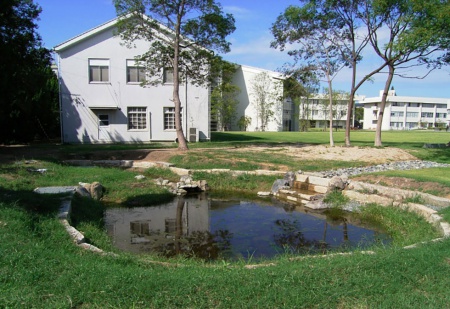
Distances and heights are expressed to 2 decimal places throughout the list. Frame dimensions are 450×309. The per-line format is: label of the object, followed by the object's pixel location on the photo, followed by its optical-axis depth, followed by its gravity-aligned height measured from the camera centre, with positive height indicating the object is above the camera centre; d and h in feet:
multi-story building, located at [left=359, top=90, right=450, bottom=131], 278.67 +5.42
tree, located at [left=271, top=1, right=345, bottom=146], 67.62 +16.82
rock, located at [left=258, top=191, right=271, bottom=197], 37.76 -7.78
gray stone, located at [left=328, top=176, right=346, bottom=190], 34.68 -6.16
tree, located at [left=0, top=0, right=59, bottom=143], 57.67 +8.95
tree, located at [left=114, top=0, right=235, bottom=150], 59.16 +14.72
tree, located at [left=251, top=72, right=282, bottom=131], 179.73 +9.91
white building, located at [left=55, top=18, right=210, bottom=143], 82.33 +5.18
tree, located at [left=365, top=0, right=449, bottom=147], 48.65 +13.20
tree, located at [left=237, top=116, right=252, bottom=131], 180.86 -1.87
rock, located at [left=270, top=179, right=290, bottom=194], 38.04 -6.98
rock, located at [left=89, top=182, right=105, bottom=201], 33.65 -6.86
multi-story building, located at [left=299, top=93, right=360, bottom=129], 208.54 +5.86
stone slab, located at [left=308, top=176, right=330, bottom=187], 36.45 -6.29
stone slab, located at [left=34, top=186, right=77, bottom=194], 28.32 -5.83
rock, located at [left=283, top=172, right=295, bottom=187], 38.82 -6.35
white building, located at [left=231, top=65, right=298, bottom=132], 182.22 +8.22
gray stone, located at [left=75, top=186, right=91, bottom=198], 30.67 -6.37
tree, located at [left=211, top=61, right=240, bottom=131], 164.45 +5.39
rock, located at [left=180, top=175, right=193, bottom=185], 39.68 -6.73
